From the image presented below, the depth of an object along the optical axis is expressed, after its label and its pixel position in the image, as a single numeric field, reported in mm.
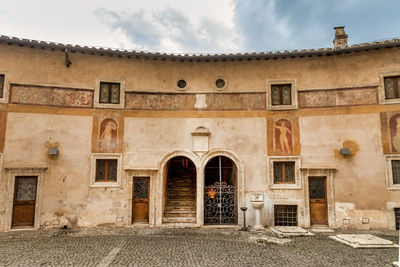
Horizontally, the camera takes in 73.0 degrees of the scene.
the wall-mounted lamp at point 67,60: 10880
